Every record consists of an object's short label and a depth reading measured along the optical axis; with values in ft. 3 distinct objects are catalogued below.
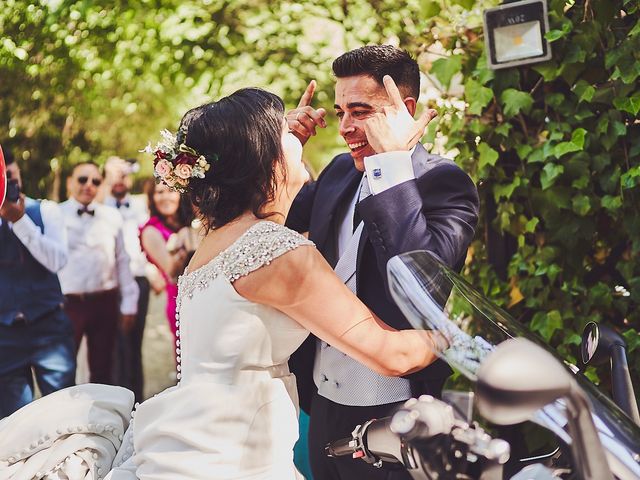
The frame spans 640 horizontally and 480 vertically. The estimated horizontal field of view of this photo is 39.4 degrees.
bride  6.84
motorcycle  4.16
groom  8.07
